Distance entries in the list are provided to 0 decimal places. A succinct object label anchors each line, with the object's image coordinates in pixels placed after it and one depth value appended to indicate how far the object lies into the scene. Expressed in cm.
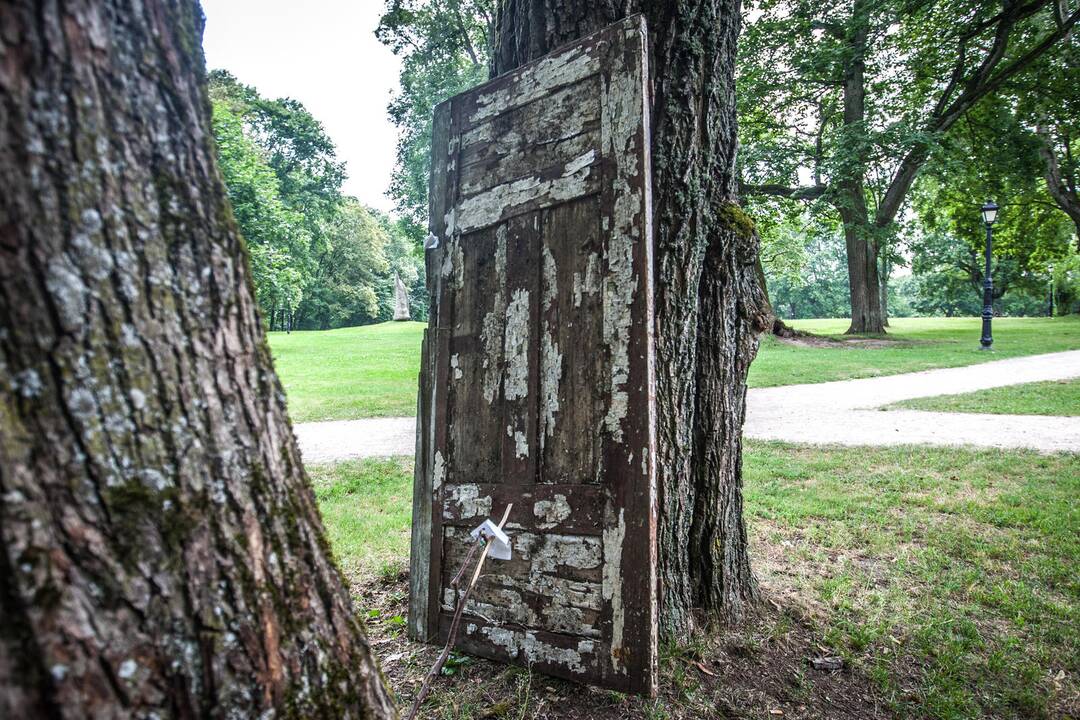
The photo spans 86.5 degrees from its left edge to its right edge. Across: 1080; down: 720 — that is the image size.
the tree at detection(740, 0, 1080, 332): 1335
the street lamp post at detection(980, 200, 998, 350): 1547
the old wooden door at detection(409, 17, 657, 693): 205
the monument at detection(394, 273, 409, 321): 4088
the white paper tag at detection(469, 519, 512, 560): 219
